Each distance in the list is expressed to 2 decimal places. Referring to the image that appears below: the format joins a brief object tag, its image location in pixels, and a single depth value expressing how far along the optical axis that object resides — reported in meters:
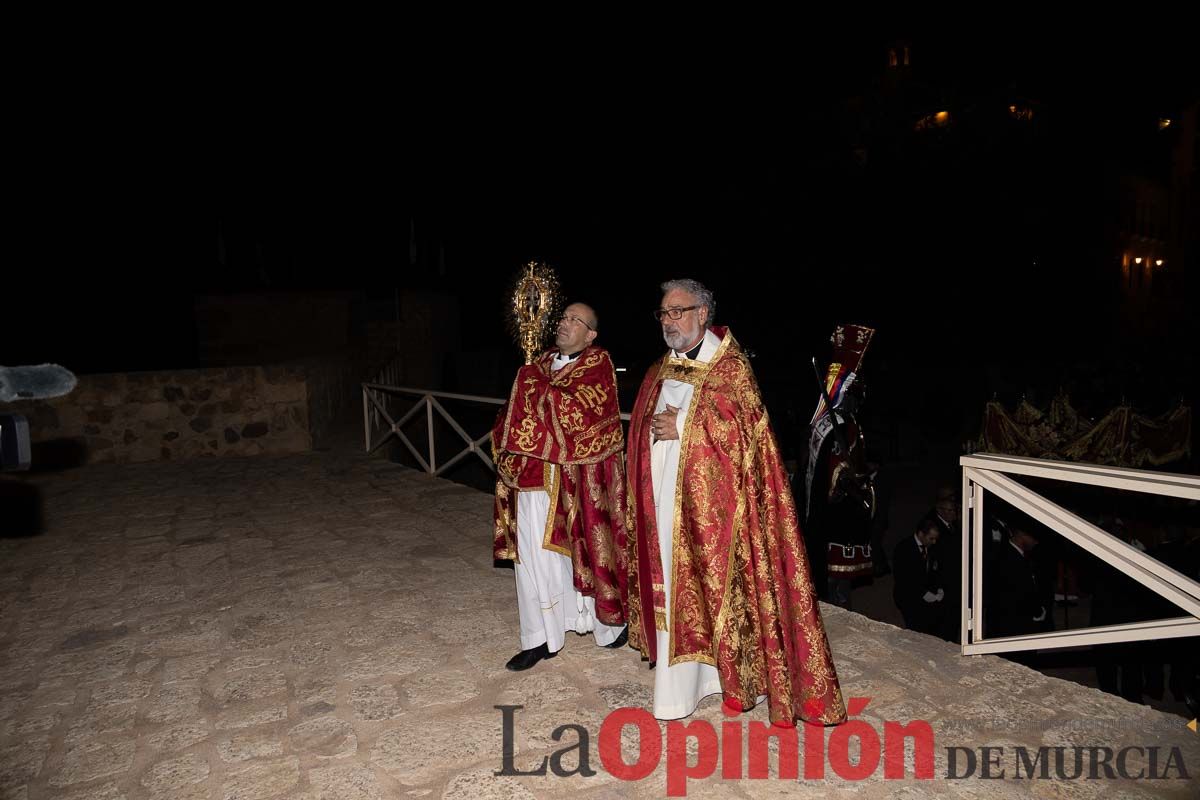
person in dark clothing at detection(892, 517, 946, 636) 5.70
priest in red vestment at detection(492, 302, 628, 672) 3.56
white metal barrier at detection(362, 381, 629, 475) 7.91
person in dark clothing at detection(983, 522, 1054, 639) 5.32
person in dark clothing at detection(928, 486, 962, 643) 5.51
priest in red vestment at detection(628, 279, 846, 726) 2.91
